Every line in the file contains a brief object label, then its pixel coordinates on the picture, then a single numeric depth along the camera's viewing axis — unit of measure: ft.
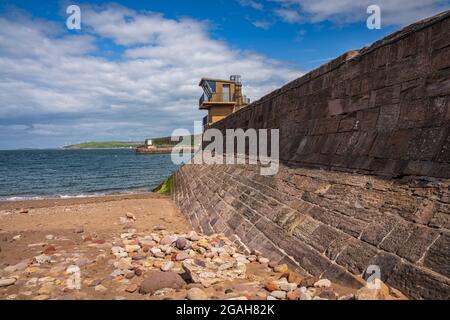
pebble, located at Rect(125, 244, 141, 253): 20.38
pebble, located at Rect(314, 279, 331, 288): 10.20
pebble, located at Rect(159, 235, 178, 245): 20.65
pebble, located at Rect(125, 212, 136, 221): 36.72
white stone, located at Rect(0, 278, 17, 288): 15.70
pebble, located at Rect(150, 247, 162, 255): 18.73
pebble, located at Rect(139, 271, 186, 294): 13.05
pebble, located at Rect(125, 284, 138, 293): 13.56
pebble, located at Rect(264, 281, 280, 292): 11.26
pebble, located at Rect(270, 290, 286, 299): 10.68
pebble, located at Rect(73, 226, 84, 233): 29.78
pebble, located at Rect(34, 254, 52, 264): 19.35
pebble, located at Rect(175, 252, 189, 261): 17.19
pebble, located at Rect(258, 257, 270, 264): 14.48
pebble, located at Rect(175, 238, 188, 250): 19.13
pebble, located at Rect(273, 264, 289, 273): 12.70
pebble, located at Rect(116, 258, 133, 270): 16.71
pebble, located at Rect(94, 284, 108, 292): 14.02
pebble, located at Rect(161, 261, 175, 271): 15.71
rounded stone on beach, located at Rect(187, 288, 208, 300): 11.57
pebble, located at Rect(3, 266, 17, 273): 17.90
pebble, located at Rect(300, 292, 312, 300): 9.83
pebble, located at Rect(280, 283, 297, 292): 10.96
